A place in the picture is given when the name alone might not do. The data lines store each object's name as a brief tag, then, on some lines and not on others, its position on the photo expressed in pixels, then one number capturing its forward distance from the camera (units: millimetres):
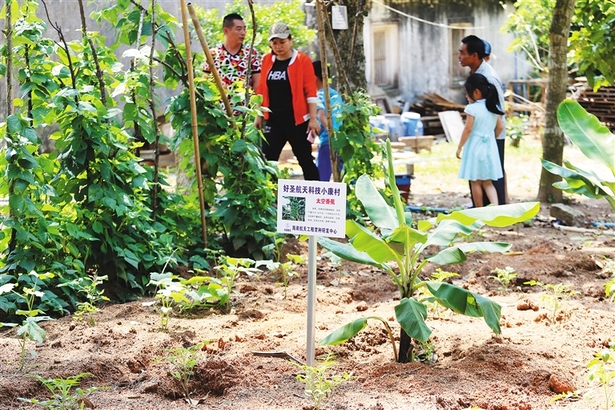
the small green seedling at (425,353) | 4301
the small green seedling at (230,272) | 5272
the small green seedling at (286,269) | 5571
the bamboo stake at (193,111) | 6246
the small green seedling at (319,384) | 3611
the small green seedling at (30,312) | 4184
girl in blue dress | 8578
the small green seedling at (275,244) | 6285
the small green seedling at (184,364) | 3957
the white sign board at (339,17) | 9016
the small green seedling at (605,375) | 3322
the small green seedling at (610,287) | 4131
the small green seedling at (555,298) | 4898
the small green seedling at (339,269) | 4881
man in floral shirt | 7980
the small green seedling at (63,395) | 3596
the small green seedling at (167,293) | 4930
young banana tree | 4008
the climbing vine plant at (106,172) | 5281
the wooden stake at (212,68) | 6327
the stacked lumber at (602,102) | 17734
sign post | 4055
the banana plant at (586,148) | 4719
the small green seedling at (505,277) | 5680
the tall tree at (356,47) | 10094
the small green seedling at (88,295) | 5070
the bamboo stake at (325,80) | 7238
